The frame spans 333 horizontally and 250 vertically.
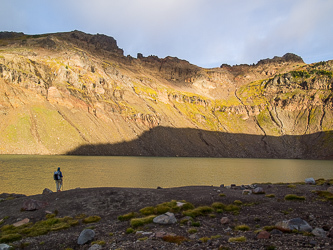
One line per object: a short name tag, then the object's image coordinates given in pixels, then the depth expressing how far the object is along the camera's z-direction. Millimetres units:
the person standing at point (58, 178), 30250
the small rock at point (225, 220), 16272
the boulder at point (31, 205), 22062
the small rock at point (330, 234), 11360
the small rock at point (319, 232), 11627
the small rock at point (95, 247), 12852
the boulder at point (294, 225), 12909
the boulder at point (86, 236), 14189
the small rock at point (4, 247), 13078
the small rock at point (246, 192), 26125
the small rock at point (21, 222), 18794
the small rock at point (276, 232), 12569
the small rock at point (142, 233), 14394
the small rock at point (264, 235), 11991
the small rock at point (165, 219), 16642
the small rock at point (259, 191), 26484
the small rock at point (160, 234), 13680
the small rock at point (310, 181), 34625
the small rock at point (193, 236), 13430
